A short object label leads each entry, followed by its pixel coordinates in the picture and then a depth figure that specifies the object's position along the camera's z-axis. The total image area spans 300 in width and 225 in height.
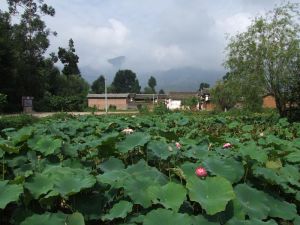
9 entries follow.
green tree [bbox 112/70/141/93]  75.79
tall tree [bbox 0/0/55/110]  27.58
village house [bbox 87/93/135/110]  42.11
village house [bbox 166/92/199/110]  53.98
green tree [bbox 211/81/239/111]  23.55
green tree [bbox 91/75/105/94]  59.07
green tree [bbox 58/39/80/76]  38.77
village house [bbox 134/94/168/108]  52.66
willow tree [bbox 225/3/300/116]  11.67
